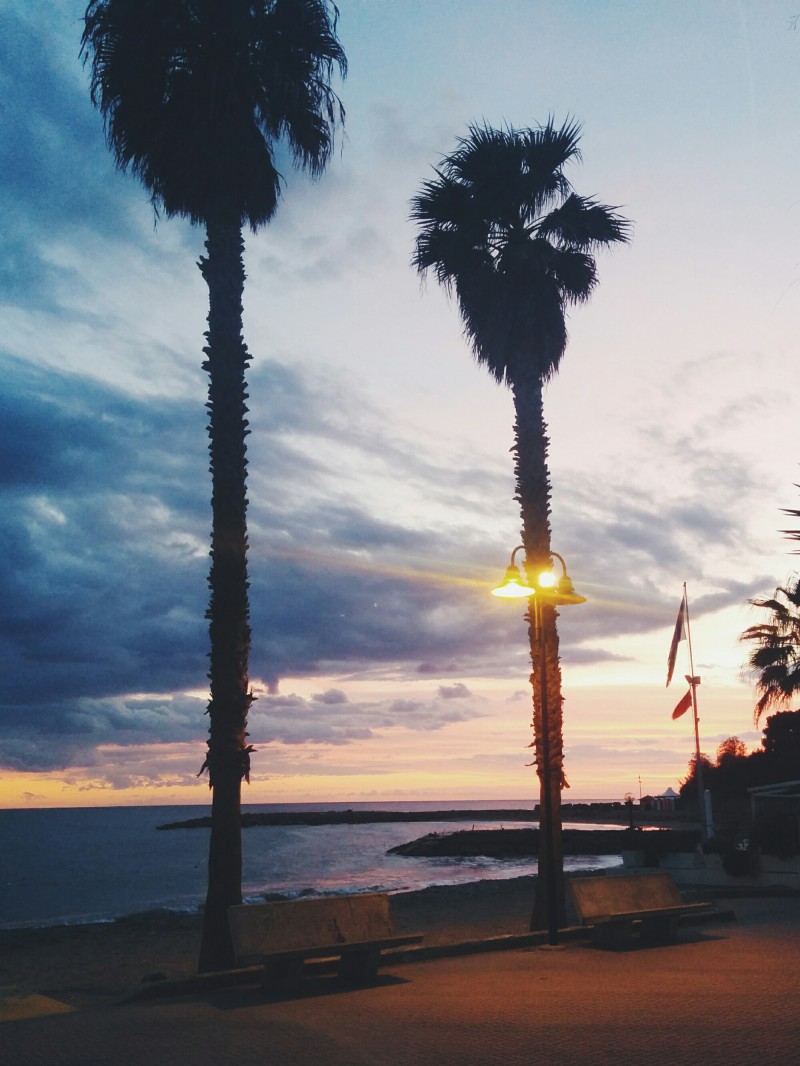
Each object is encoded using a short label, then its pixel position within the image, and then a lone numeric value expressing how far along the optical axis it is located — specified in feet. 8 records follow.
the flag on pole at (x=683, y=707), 112.98
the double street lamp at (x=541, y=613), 42.75
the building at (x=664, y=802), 311.47
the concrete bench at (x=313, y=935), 33.45
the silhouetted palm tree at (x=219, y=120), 43.55
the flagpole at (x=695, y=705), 113.60
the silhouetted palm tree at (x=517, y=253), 57.98
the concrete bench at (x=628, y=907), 41.75
